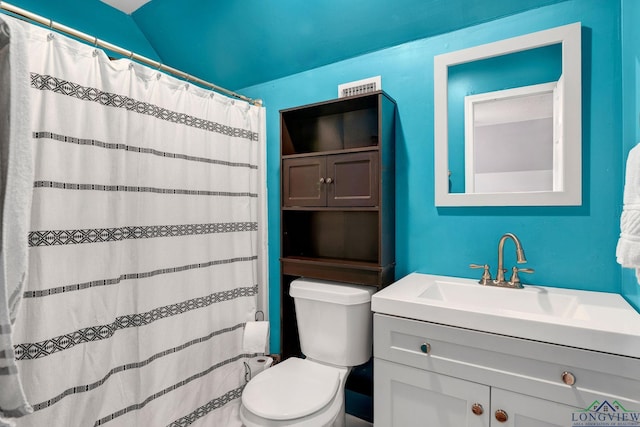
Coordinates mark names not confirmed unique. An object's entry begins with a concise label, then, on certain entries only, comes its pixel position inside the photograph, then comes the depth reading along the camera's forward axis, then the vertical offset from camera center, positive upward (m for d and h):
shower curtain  1.20 -0.18
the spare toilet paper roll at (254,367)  1.92 -0.96
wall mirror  1.36 +0.38
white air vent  1.80 +0.69
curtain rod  1.14 +0.71
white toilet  1.30 -0.81
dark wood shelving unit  1.62 +0.07
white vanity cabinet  0.98 -0.60
